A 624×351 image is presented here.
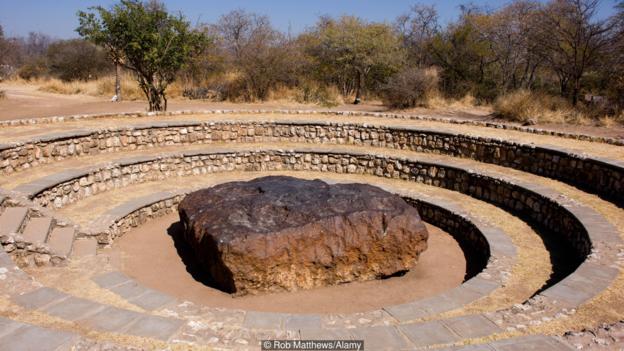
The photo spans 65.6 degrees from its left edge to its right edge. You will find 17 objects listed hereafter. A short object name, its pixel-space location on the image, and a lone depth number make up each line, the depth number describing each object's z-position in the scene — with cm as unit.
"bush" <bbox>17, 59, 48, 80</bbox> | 4091
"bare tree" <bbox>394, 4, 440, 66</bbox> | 3206
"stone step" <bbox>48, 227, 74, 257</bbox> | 720
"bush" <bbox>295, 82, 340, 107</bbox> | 2568
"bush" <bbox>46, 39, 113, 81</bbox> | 3853
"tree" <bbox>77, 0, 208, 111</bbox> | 1766
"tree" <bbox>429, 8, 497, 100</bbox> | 2875
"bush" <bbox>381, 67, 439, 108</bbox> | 2353
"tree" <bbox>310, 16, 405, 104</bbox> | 2781
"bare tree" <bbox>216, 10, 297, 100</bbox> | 2775
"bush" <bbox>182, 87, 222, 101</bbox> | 2864
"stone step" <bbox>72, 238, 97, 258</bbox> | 742
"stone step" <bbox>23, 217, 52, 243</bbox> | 734
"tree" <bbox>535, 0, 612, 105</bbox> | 2192
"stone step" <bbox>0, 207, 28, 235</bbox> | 710
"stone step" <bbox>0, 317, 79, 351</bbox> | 366
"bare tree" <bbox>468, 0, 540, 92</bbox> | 2570
